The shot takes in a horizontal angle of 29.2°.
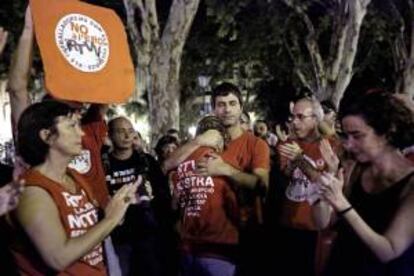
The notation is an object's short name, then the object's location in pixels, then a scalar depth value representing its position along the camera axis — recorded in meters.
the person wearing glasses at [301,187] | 6.15
